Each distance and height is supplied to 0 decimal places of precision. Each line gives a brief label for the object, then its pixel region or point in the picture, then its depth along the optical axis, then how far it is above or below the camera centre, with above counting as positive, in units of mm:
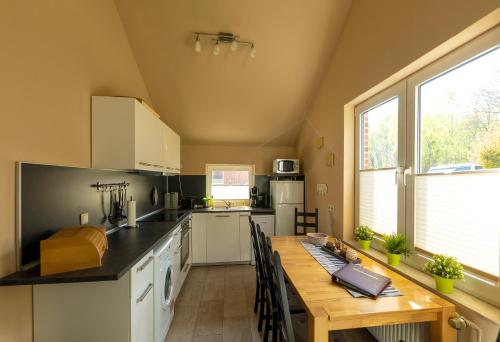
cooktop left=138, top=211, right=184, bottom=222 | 2652 -580
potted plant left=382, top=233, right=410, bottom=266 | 1665 -585
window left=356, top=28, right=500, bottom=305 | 1189 +64
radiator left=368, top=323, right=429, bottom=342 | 1319 -1048
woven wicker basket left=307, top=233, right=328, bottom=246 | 2158 -665
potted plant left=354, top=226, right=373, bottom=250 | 2061 -608
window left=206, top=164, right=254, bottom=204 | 4141 -168
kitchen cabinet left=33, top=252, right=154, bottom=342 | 1209 -773
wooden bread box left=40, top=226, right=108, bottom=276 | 1139 -427
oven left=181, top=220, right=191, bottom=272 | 2830 -948
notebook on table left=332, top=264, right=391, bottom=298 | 1256 -664
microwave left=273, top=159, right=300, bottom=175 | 3674 +102
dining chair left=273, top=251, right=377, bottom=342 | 1102 -810
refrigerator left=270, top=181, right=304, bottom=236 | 3588 -505
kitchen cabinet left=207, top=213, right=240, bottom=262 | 3484 -1034
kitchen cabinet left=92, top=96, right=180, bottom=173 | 1836 +336
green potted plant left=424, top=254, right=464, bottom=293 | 1241 -569
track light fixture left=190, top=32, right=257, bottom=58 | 2453 +1504
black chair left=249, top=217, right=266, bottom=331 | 1947 -888
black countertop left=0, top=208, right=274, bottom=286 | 1081 -533
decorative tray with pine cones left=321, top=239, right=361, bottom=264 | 1715 -686
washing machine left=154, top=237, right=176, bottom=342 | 1750 -1013
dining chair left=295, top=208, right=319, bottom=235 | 2765 -651
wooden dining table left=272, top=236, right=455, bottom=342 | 1074 -700
